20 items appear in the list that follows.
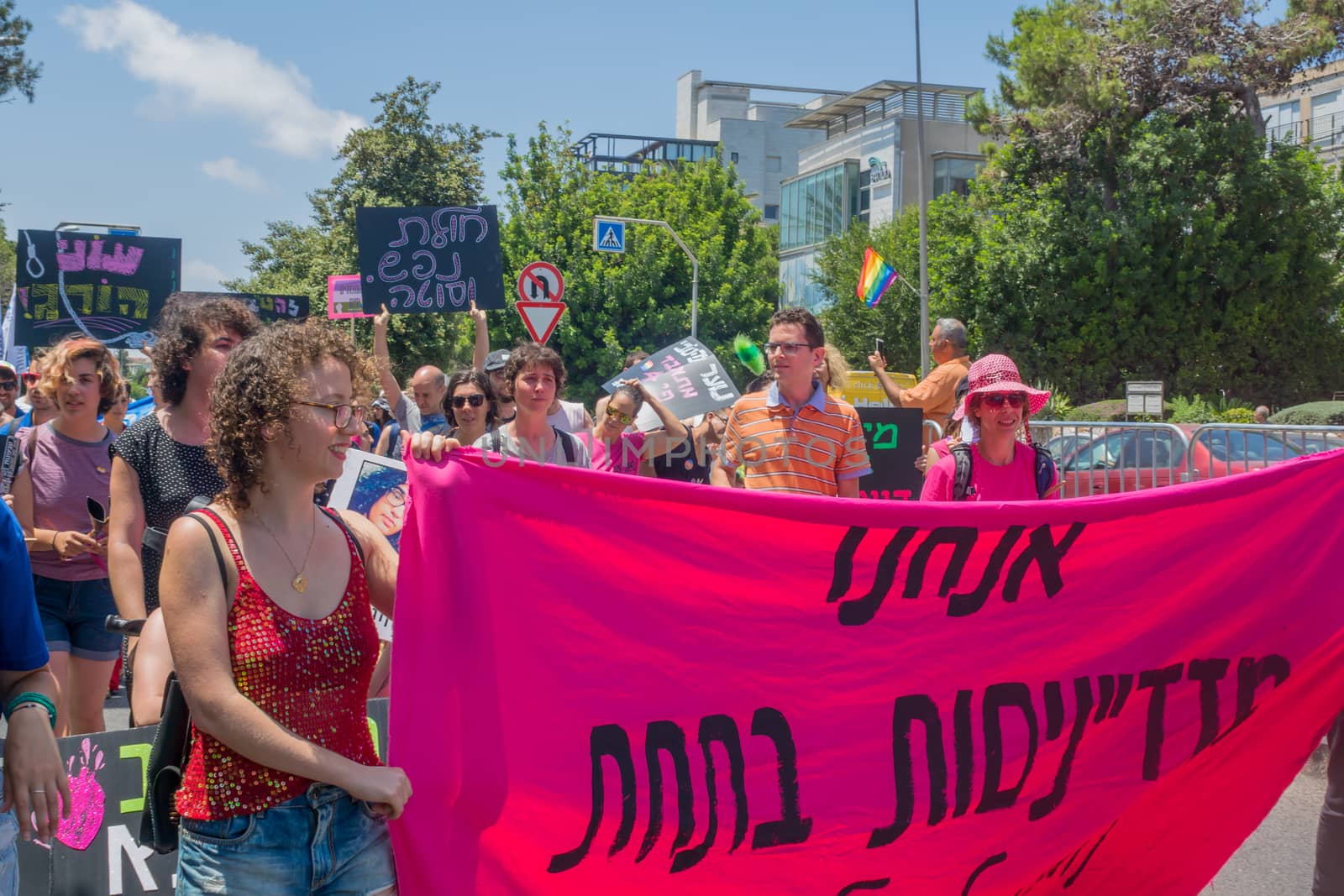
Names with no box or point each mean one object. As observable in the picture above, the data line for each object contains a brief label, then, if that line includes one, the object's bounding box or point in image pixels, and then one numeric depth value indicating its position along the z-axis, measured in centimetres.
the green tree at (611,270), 4016
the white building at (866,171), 5181
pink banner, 289
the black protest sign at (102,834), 380
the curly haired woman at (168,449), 370
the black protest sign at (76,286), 1082
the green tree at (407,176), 3762
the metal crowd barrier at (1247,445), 816
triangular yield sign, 1228
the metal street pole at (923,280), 2814
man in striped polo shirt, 545
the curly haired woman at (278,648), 231
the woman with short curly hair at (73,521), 478
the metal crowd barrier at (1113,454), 885
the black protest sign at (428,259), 889
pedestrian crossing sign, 2594
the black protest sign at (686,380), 659
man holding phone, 838
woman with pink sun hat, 466
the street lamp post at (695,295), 3416
